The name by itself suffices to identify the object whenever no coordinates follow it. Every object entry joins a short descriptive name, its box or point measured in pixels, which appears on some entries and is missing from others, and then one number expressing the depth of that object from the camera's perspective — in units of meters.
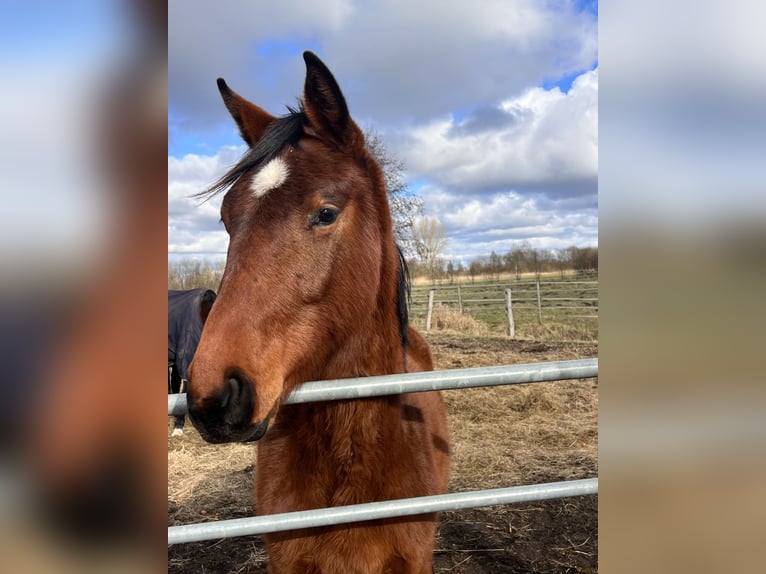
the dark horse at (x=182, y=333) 6.76
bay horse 1.34
